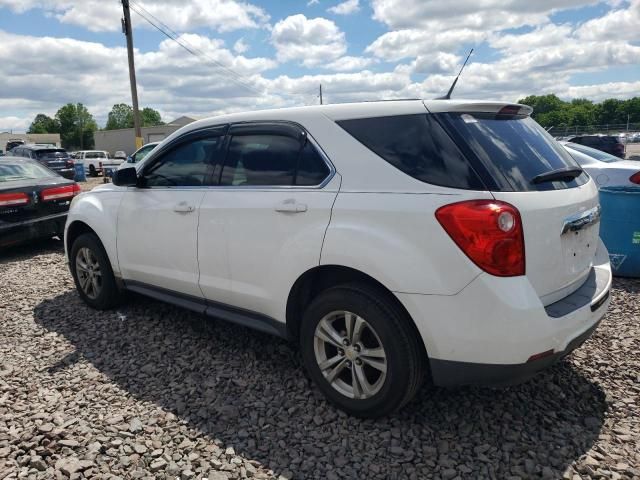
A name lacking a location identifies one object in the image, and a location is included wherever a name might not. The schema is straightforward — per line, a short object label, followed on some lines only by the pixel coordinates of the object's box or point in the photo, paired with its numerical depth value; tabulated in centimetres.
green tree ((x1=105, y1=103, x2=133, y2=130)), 12494
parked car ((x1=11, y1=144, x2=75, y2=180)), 2092
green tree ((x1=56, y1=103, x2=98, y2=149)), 9931
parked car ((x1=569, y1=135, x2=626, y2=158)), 1933
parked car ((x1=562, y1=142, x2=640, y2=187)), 625
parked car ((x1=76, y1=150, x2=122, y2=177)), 2908
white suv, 234
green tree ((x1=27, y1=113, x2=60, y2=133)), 10412
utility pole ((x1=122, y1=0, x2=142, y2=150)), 1867
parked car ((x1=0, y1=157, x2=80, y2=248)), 680
